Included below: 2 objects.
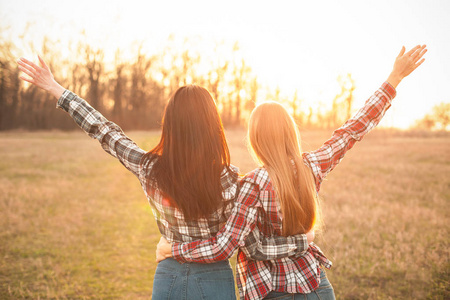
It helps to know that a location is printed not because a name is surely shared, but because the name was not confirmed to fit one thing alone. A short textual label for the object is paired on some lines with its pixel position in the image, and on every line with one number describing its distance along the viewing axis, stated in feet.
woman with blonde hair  6.61
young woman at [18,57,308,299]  6.69
